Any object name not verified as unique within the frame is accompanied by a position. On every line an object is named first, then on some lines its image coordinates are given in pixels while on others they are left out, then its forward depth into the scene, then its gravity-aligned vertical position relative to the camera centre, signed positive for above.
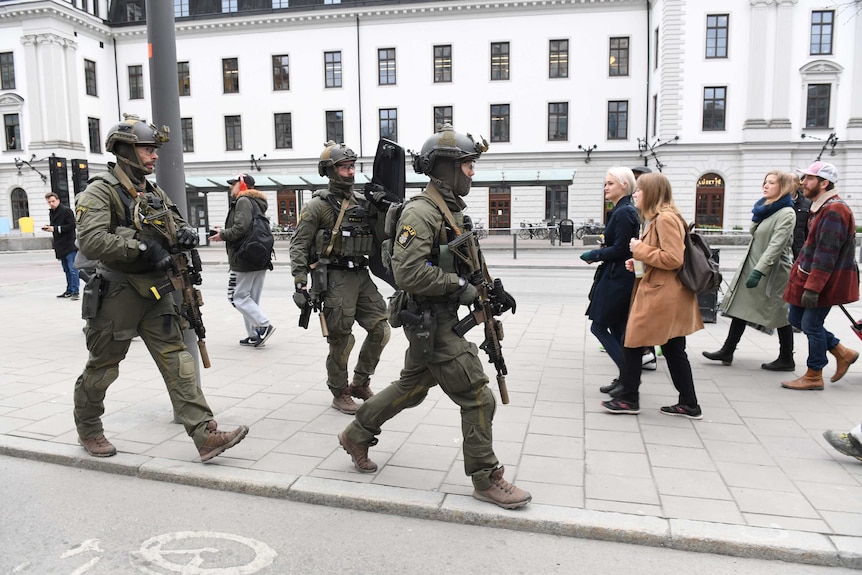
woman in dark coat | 5.22 -0.59
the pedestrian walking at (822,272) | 5.31 -0.64
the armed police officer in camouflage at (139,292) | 3.88 -0.53
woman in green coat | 5.84 -0.73
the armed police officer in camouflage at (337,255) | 4.87 -0.41
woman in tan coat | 4.69 -0.74
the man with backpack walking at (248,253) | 6.99 -0.57
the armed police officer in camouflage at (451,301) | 3.31 -0.54
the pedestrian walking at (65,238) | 11.41 -0.61
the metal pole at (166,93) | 4.78 +0.82
